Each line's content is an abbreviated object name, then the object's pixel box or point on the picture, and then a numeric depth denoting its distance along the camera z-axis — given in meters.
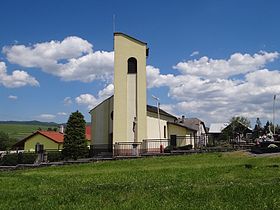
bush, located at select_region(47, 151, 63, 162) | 26.23
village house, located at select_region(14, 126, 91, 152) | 40.52
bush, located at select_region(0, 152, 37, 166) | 23.72
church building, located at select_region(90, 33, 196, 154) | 28.92
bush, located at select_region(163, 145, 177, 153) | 26.93
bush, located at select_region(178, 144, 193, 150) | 29.46
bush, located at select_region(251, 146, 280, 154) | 19.55
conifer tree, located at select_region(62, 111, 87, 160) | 28.29
